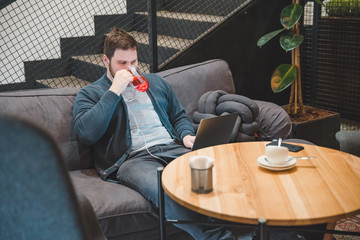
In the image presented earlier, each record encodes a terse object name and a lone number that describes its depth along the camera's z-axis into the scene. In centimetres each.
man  243
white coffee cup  185
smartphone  213
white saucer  186
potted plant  361
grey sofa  225
